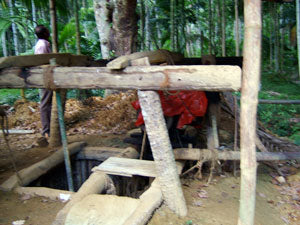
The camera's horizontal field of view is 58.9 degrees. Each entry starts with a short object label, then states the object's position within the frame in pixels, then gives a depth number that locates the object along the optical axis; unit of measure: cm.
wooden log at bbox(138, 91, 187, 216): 303
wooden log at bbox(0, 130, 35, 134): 661
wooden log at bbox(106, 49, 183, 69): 286
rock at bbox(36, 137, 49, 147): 554
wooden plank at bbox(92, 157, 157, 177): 391
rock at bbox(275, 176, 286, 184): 447
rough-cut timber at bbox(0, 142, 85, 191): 400
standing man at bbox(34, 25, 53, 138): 534
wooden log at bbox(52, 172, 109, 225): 308
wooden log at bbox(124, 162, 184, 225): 284
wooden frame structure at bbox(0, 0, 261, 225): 229
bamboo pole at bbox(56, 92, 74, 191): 376
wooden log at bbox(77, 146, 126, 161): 520
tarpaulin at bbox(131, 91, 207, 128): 424
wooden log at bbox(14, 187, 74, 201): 379
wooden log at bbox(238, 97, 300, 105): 756
